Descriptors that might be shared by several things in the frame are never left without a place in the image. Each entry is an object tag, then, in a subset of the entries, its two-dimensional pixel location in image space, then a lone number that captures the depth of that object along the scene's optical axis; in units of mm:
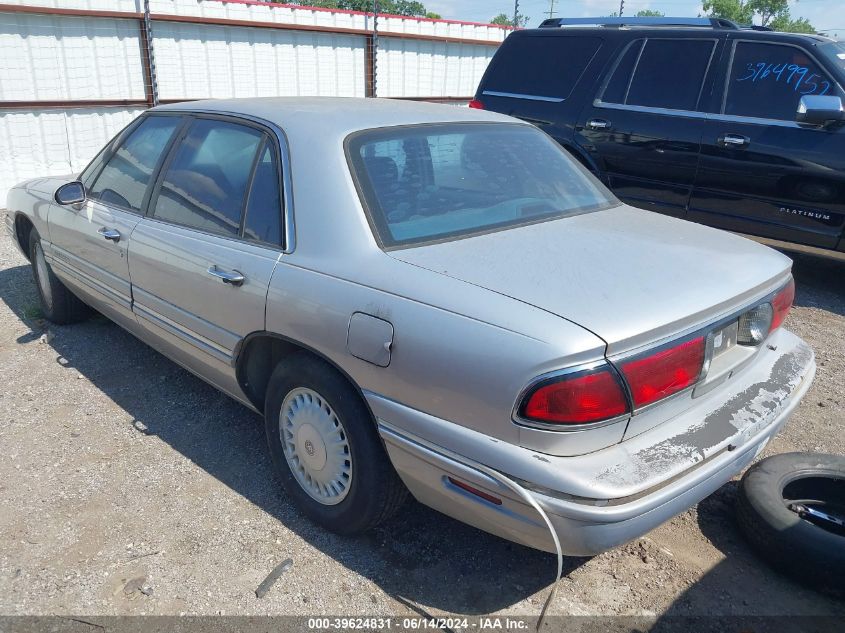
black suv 5215
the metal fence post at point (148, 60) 9477
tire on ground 2445
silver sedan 2008
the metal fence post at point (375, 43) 11956
